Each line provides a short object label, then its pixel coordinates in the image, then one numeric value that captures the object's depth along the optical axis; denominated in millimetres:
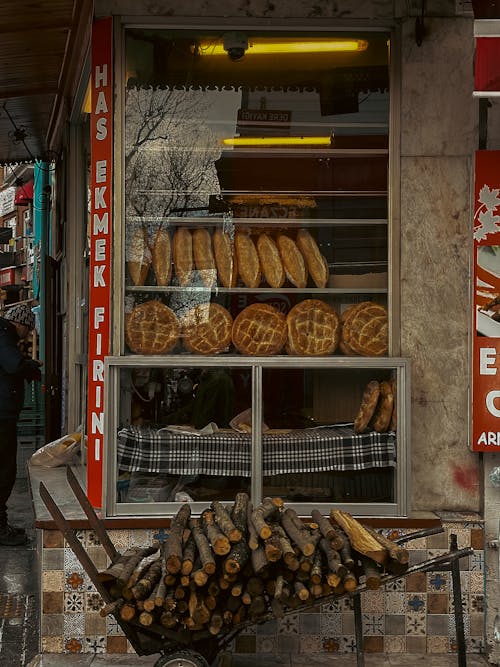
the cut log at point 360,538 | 4395
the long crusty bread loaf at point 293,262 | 6168
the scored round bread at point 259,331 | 6082
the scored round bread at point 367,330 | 6062
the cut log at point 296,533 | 4395
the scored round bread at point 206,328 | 6094
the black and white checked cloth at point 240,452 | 5996
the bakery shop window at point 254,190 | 6082
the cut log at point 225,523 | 4457
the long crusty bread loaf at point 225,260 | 6164
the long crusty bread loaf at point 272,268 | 6164
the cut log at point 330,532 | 4480
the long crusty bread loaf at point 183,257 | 6148
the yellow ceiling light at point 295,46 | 6086
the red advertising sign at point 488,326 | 5793
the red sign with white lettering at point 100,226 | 6023
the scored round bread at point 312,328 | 6094
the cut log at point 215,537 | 4375
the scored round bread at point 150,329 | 6062
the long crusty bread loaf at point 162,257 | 6129
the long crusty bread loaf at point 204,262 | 6160
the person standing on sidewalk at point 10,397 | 8852
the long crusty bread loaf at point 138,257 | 6098
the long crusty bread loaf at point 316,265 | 6176
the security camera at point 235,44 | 6078
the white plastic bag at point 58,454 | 8383
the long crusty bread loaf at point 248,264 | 6160
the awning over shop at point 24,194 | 23152
